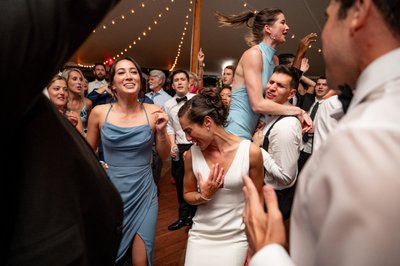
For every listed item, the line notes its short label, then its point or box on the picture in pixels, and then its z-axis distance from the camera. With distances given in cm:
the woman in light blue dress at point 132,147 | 195
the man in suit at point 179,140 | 348
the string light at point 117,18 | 885
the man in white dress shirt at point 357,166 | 40
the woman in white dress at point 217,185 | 177
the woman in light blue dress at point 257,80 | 196
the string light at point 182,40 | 989
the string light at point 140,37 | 964
